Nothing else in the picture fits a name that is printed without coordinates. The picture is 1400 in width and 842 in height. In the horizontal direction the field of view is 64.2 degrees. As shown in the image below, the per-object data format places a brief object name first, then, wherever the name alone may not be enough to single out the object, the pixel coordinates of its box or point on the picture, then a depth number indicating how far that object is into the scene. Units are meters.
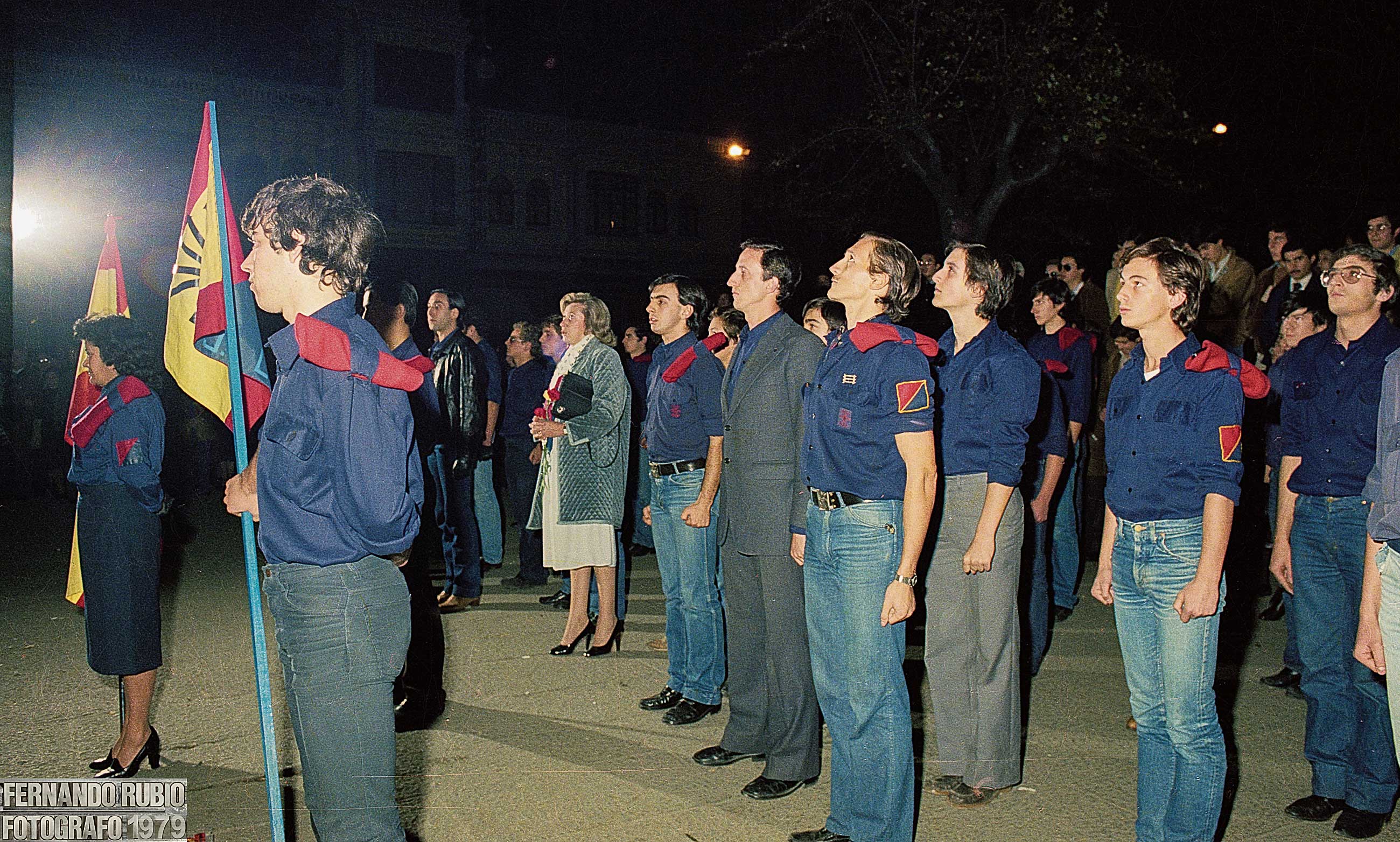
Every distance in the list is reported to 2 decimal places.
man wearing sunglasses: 10.98
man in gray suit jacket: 4.73
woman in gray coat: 6.78
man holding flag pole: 2.81
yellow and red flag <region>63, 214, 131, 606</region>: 5.11
